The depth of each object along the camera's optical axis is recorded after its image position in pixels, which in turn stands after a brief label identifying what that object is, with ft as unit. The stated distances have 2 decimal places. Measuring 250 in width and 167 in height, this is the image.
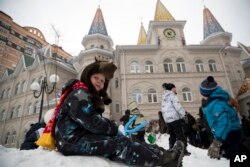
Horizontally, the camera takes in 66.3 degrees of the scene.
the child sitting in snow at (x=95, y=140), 6.23
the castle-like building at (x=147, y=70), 64.18
